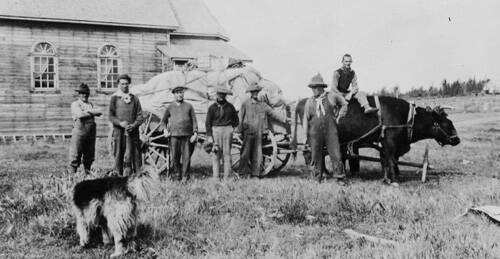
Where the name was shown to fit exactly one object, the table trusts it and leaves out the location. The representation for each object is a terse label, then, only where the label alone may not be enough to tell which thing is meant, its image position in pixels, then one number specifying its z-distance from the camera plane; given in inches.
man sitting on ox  395.1
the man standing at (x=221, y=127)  397.1
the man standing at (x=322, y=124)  381.1
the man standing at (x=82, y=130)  378.9
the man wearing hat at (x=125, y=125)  361.4
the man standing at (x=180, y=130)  393.1
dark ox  403.2
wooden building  815.7
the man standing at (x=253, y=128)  408.5
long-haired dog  214.5
